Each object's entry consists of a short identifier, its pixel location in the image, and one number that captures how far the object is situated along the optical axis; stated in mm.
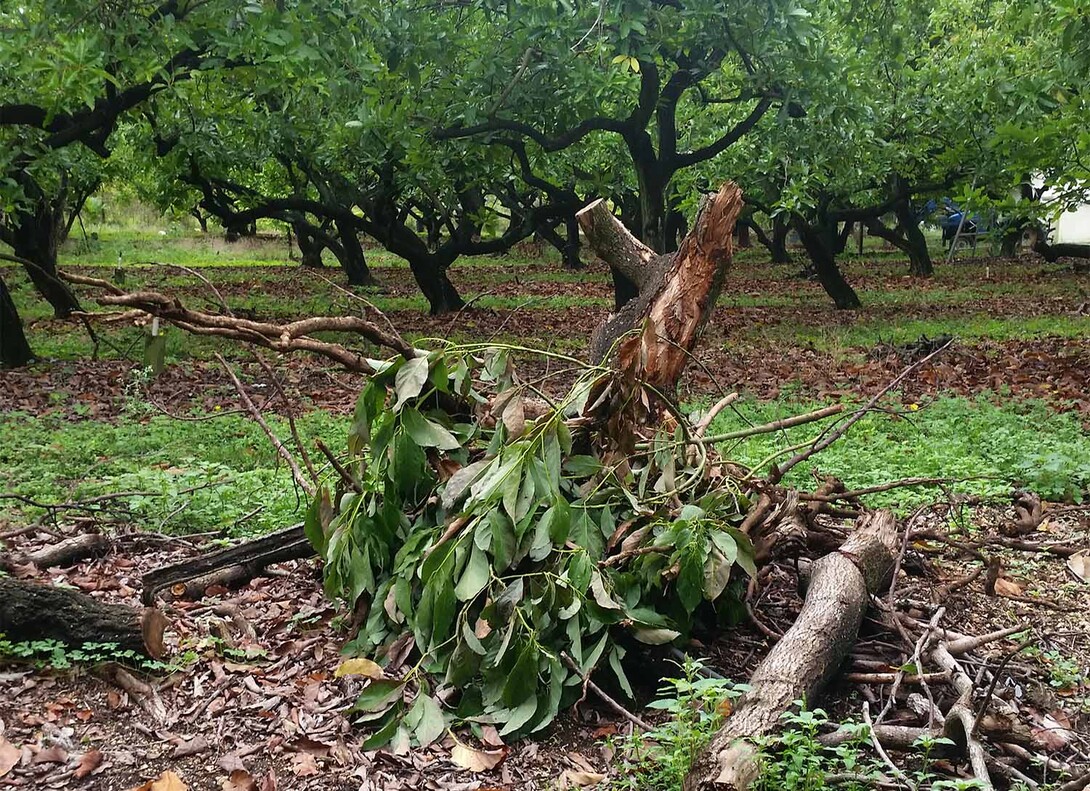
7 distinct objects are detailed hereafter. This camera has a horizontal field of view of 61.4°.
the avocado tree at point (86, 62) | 6410
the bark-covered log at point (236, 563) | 3793
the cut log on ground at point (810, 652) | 2293
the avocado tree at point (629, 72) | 7938
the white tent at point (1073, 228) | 27547
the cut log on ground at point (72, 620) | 3039
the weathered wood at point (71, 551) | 4059
